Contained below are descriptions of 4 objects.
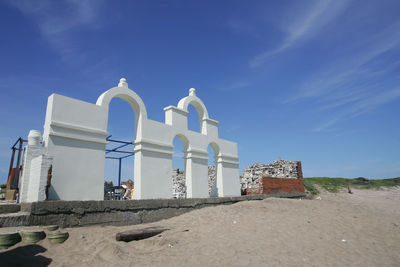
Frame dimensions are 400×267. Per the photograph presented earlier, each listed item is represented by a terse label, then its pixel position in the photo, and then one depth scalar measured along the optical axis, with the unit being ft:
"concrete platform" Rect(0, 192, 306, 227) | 18.67
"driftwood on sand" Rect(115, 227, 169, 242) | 19.26
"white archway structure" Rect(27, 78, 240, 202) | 23.13
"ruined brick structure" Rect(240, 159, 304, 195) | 52.95
